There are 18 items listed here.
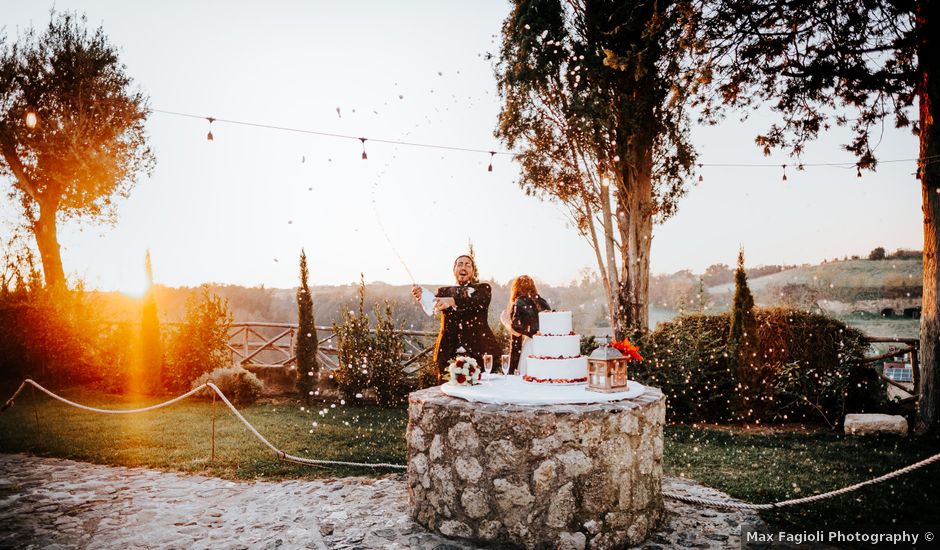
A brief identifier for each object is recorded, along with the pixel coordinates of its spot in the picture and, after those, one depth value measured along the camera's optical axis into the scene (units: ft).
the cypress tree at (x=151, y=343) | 40.52
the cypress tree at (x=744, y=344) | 27.81
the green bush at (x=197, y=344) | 40.04
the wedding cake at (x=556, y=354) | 13.66
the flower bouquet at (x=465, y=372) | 14.99
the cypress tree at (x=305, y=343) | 37.99
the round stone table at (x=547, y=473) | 12.31
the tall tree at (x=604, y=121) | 32.37
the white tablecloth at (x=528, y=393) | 12.72
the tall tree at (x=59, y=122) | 45.14
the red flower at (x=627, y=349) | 14.16
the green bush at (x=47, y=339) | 41.96
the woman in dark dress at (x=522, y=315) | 20.39
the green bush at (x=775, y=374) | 27.86
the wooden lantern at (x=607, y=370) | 13.37
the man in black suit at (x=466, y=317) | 19.62
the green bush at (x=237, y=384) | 35.78
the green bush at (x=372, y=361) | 34.71
